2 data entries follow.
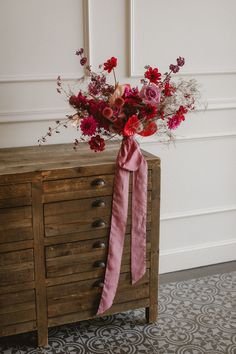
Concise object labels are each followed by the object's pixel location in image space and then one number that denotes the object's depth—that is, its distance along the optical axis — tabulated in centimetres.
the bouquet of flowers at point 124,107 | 215
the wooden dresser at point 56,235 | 219
